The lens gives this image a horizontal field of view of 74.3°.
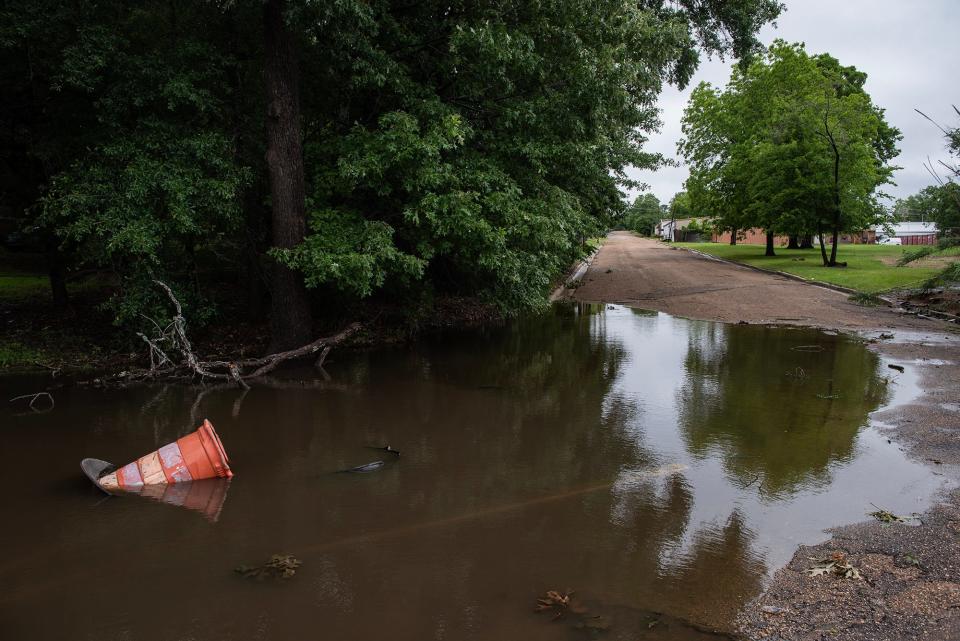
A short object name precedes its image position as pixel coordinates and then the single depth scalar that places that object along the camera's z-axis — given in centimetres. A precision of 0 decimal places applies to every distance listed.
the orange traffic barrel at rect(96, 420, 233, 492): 579
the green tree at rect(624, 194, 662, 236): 10831
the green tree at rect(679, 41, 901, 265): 2570
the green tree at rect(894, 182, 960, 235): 1431
